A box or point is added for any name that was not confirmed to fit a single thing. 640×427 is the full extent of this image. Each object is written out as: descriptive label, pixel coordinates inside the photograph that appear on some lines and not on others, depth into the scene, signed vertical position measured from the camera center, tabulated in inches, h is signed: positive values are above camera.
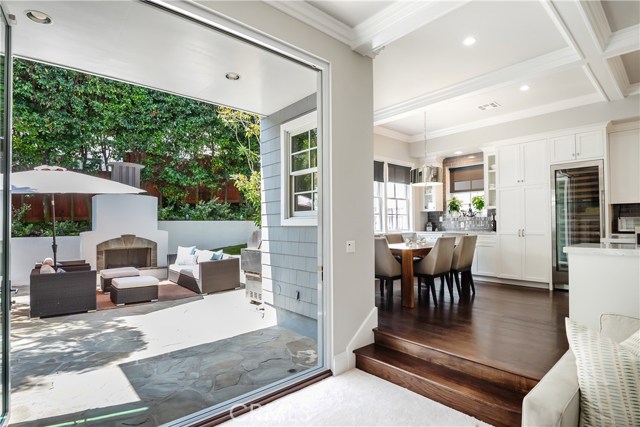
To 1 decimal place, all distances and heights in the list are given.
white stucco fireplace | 186.5 -11.1
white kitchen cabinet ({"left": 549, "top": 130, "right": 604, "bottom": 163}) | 191.6 +39.0
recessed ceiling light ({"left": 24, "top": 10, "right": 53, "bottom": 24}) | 92.7 +58.2
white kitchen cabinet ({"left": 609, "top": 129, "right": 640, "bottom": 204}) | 183.2 +24.7
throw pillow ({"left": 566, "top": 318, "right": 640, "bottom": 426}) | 51.3 -27.8
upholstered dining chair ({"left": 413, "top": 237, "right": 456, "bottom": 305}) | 164.4 -25.2
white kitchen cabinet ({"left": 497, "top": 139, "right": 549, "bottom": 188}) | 213.3 +32.3
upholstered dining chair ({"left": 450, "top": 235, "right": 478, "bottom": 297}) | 179.3 -24.5
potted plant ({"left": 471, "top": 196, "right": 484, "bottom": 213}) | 262.5 +7.6
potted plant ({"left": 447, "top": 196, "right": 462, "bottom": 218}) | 276.3 +5.6
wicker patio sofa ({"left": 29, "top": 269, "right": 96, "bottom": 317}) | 149.0 -35.8
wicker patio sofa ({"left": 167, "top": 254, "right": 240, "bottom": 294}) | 227.1 -42.0
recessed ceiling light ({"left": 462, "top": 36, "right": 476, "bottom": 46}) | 129.4 +68.4
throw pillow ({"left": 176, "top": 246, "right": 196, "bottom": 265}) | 234.3 -26.7
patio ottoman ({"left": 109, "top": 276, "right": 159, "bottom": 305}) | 187.6 -42.4
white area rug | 85.4 -54.2
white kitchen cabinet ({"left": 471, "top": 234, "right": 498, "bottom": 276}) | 235.1 -32.1
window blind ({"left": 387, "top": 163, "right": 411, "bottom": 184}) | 272.5 +33.7
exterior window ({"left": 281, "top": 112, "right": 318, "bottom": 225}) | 171.8 +24.5
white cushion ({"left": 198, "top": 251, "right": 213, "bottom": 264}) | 237.3 -28.8
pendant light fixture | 203.9 +23.1
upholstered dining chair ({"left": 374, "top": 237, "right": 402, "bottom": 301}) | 164.2 -26.0
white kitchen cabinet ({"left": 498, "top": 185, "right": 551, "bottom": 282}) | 211.6 -14.3
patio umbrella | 132.6 +16.0
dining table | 160.2 -30.0
